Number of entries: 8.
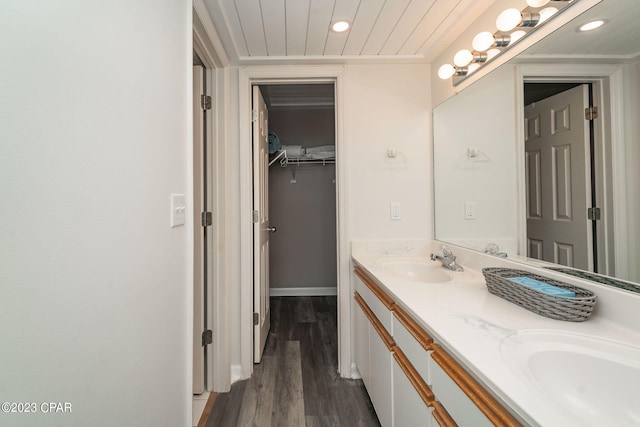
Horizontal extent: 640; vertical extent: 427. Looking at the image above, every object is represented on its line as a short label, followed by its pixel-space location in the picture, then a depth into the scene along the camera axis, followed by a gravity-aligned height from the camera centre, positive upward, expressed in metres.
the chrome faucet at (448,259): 1.48 -0.25
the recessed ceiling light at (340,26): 1.48 +1.08
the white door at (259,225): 1.94 -0.06
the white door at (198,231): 1.64 -0.08
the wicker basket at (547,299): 0.82 -0.28
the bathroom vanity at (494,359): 0.57 -0.35
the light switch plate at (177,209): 0.92 +0.03
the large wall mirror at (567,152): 0.83 +0.25
